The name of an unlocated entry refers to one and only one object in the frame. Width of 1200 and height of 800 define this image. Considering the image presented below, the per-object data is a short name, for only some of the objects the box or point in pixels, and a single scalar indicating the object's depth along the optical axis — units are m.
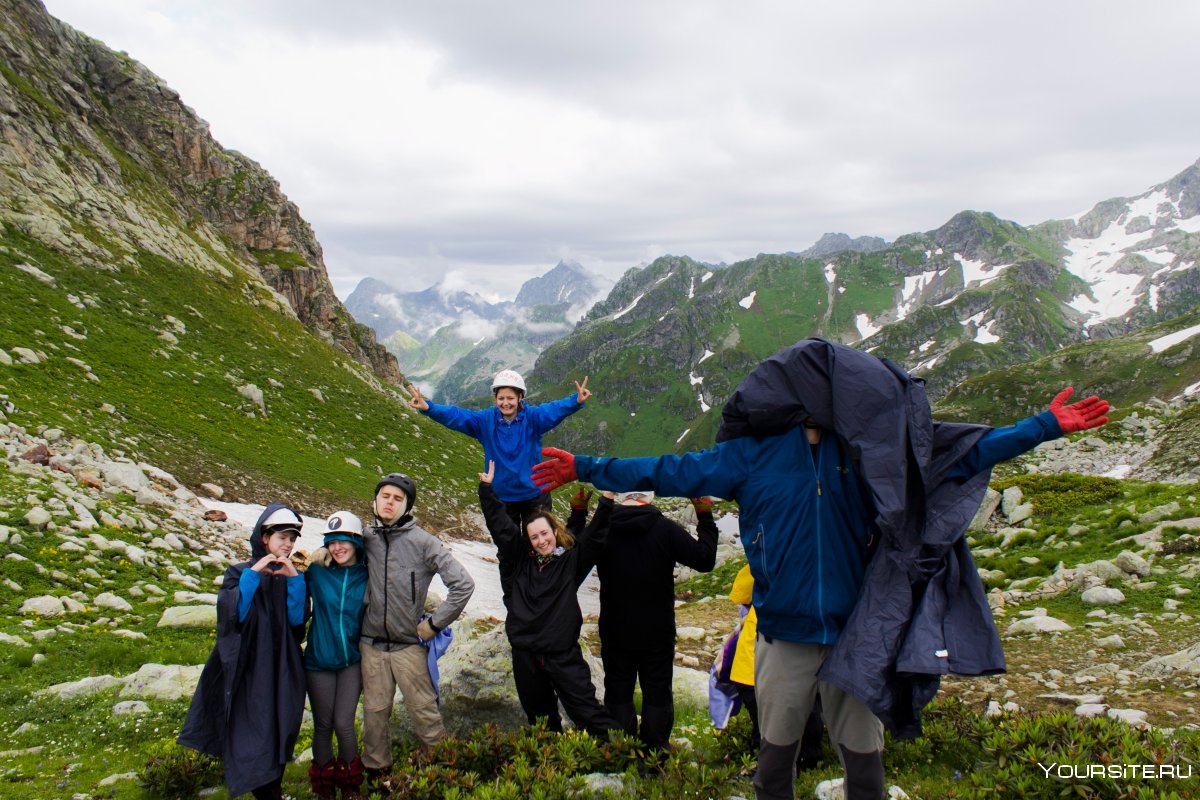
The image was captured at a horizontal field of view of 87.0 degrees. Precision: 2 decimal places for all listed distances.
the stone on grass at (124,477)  17.20
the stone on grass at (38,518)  13.41
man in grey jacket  7.25
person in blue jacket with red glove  4.58
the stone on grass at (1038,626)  12.04
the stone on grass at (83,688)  9.38
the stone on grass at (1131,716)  7.43
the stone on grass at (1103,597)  12.62
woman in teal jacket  7.10
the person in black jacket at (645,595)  7.37
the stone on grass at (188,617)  12.48
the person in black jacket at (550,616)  7.36
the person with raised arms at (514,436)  9.21
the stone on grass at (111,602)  12.48
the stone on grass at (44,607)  11.53
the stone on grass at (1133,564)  13.41
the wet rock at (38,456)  16.27
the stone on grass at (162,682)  9.71
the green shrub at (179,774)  7.08
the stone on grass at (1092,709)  7.96
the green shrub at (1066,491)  19.09
